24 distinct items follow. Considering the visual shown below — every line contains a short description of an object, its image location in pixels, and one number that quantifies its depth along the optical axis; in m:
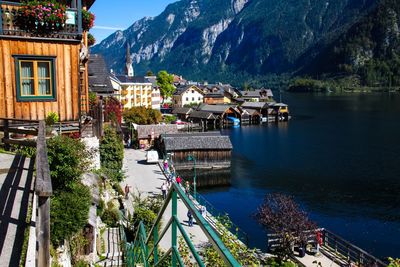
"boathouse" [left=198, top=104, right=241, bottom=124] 101.06
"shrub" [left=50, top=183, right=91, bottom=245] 10.55
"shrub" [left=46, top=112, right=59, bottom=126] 14.16
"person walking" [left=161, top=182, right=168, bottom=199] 33.01
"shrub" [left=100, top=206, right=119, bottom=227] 20.48
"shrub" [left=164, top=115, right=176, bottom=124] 93.68
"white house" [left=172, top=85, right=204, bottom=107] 123.75
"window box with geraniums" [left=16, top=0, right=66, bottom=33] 12.98
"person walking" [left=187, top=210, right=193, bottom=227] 23.61
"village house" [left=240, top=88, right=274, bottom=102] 146.38
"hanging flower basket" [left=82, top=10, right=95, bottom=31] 15.99
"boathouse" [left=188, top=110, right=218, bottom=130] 96.62
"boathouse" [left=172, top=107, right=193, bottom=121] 102.12
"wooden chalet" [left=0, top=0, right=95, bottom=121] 13.43
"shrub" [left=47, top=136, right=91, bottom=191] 11.16
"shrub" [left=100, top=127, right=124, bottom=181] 32.34
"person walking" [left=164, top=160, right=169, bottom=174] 43.42
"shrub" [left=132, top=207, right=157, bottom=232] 20.64
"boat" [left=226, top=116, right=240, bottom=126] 101.06
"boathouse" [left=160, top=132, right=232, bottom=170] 53.09
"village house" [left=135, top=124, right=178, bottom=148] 64.19
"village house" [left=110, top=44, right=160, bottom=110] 100.31
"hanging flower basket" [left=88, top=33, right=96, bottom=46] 23.54
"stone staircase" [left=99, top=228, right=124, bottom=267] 15.46
